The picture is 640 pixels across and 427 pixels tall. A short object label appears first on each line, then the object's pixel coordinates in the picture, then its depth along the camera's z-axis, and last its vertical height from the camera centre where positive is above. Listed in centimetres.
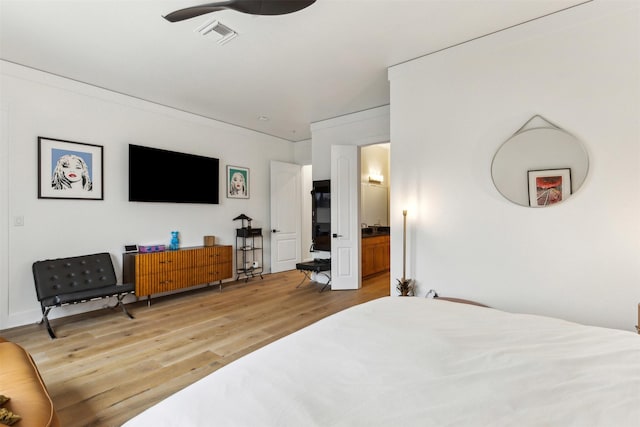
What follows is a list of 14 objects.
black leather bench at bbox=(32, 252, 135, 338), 321 -74
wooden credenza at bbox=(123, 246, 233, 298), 401 -75
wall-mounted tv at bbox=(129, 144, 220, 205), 430 +65
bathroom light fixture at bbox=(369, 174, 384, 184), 702 +92
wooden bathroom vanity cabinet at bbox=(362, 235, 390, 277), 569 -78
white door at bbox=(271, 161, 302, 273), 624 +4
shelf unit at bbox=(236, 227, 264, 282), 562 -71
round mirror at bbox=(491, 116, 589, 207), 243 +43
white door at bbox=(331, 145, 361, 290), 492 -9
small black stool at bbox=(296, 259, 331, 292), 501 -85
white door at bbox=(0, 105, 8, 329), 324 +2
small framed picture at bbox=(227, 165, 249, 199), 561 +68
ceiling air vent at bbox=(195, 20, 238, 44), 262 +170
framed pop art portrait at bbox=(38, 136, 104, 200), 352 +61
